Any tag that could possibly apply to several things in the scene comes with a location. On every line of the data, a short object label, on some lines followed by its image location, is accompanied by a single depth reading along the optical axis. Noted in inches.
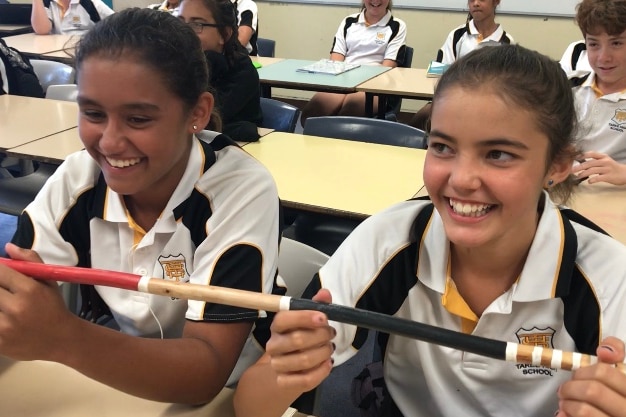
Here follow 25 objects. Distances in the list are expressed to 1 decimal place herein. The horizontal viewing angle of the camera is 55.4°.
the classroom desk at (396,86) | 123.6
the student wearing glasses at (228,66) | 91.0
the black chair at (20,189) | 90.1
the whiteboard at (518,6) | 177.2
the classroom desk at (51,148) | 83.5
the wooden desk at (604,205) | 62.8
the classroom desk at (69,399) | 35.3
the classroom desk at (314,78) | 128.4
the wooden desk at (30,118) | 92.4
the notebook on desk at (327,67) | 139.9
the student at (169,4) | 157.4
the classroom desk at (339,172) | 70.9
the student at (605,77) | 79.4
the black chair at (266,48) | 179.2
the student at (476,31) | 159.8
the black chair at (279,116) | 103.5
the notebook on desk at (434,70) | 136.9
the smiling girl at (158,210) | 38.5
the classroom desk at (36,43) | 159.0
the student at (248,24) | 168.1
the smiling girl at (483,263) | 35.5
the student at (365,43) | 165.8
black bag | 117.9
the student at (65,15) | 185.3
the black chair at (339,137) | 82.6
